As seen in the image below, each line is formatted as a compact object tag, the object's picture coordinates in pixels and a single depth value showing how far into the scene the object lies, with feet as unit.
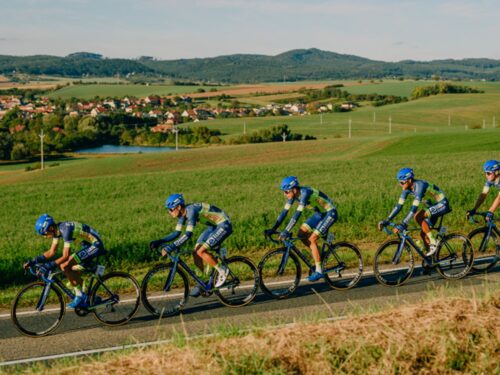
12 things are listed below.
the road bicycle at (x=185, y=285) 35.37
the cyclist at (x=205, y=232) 34.37
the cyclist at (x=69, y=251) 32.80
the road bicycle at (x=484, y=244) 43.20
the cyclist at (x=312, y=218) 37.58
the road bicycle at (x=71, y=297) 33.27
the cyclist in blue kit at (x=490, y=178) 42.06
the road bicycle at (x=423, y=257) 40.04
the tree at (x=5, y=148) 257.96
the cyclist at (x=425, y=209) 38.96
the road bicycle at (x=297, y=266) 38.42
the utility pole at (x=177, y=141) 299.38
